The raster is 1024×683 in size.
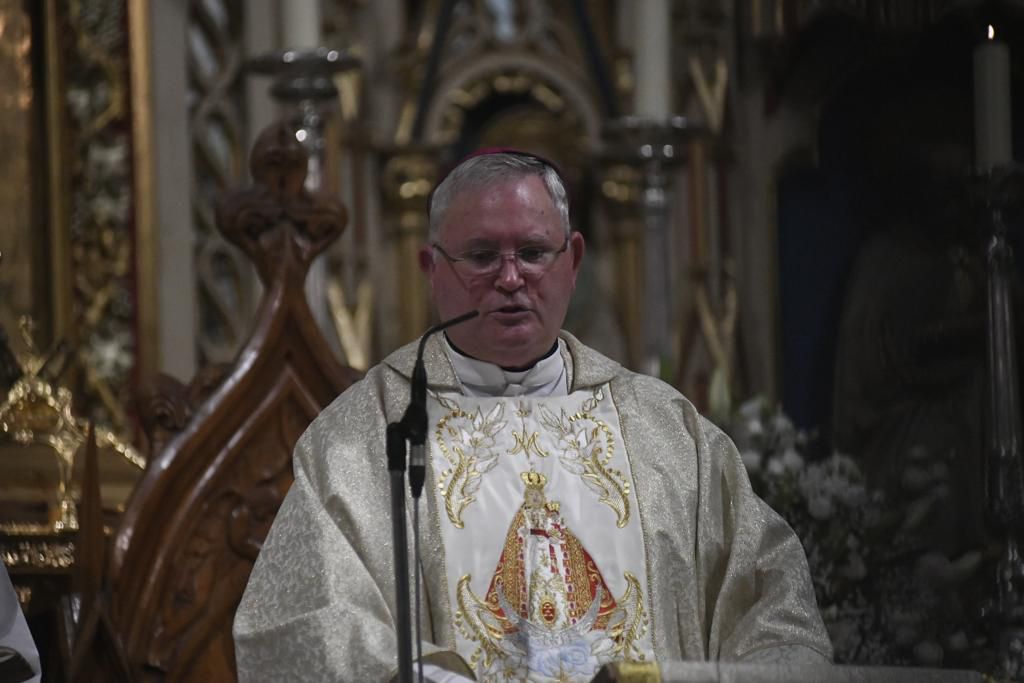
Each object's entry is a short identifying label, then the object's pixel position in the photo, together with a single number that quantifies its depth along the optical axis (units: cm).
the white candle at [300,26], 949
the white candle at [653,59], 1043
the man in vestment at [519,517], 663
